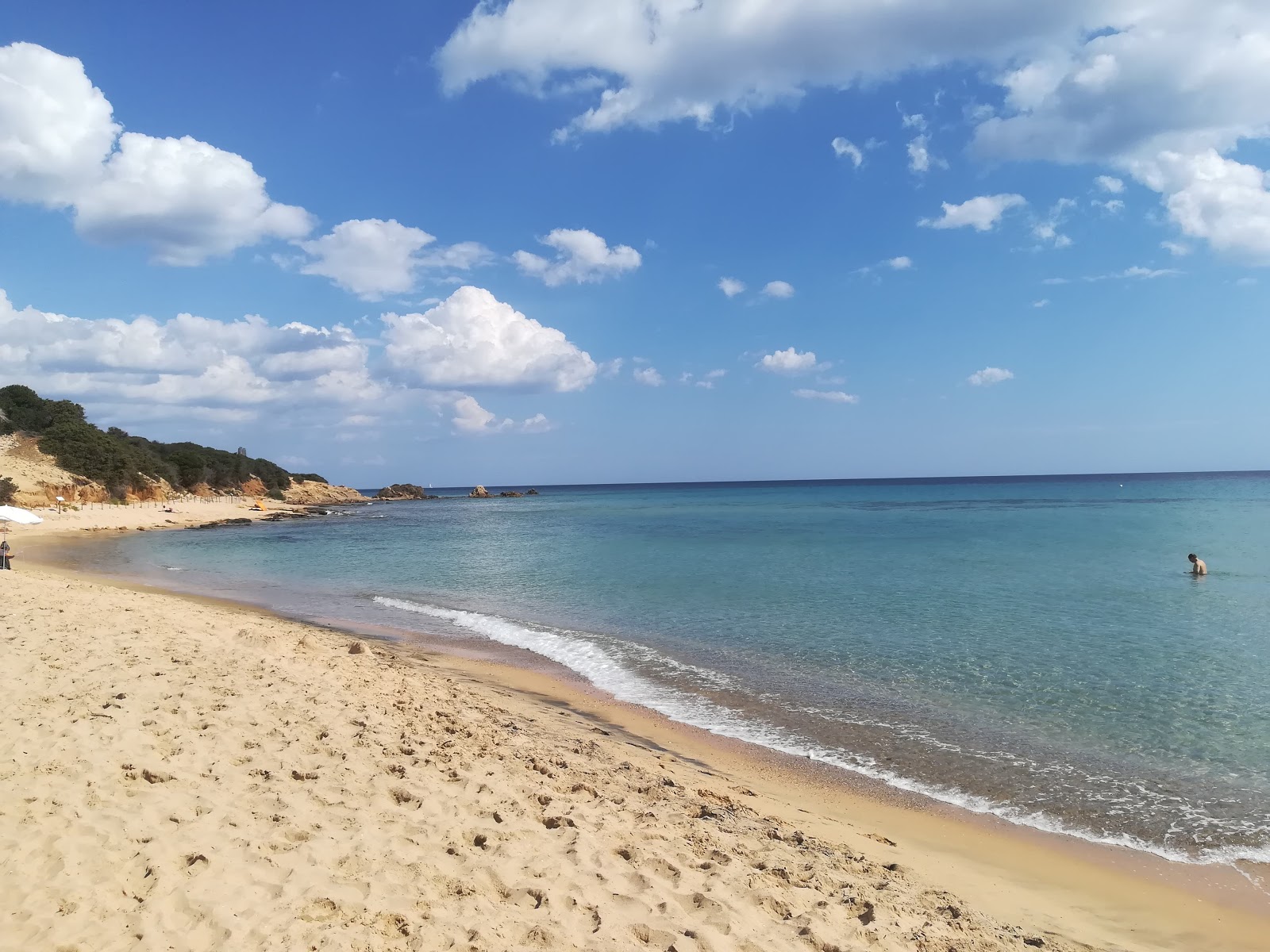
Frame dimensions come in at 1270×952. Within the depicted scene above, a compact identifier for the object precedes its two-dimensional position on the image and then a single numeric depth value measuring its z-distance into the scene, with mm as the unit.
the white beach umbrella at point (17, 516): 21039
